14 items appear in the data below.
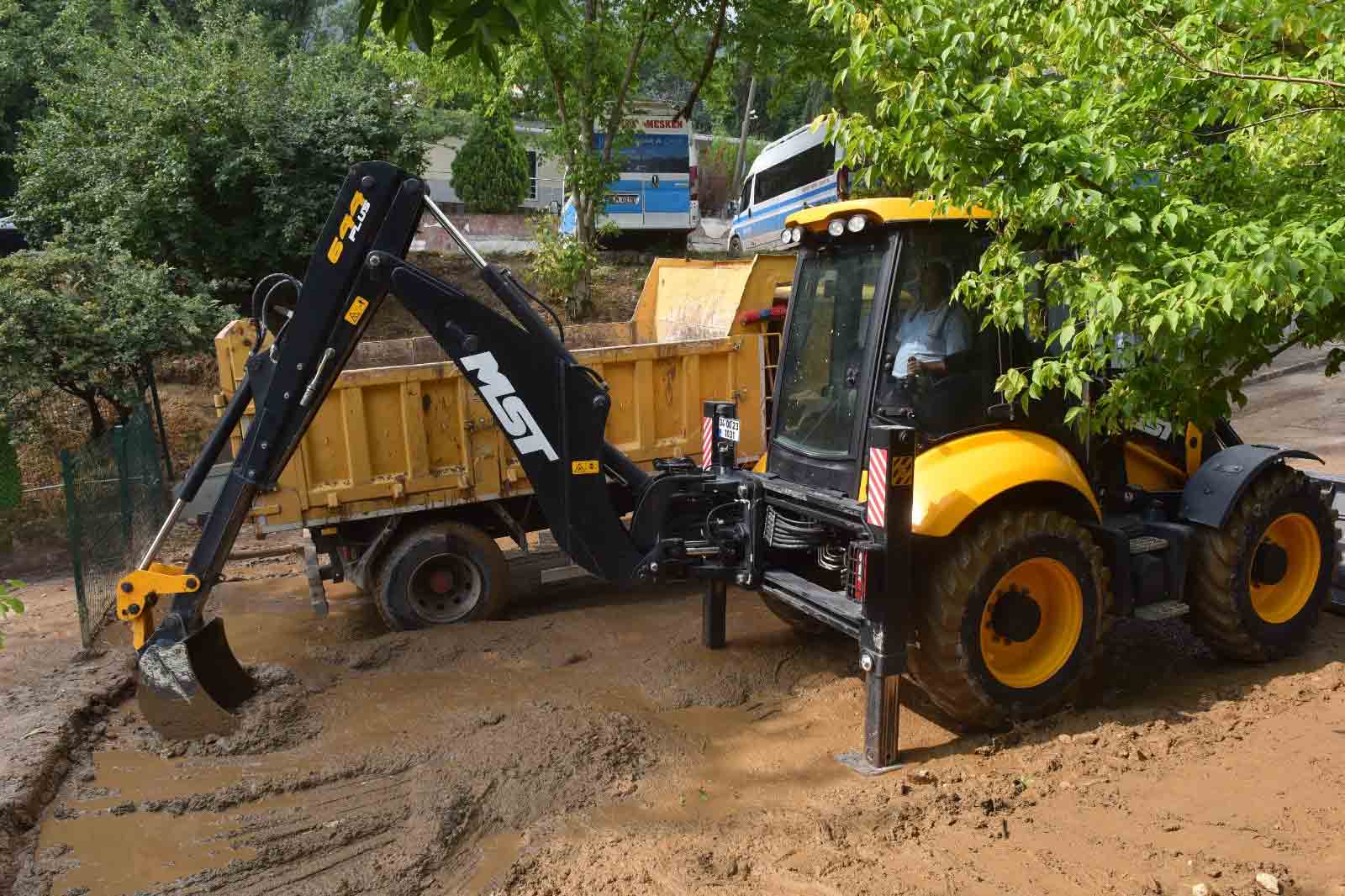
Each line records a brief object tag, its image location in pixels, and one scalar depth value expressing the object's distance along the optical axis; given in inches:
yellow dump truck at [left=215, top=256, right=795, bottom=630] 250.8
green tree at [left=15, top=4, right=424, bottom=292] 512.7
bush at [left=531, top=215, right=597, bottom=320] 557.6
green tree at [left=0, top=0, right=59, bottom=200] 726.5
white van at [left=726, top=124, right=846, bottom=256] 706.8
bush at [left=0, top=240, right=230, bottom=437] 367.2
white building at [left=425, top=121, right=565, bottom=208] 997.2
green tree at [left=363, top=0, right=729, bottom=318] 506.9
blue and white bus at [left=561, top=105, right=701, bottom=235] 776.9
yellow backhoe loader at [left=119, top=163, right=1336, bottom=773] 185.3
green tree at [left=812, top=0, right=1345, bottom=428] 134.3
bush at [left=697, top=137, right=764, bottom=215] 1359.5
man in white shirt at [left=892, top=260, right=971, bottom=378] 191.5
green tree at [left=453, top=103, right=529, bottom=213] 894.4
